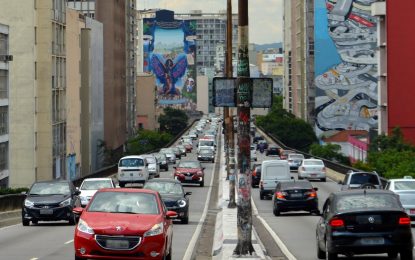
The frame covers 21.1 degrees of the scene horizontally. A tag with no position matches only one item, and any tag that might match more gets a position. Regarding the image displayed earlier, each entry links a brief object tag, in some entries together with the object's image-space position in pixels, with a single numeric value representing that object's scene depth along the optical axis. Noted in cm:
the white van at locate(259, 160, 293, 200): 5534
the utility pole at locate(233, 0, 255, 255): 2144
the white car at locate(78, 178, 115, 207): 4388
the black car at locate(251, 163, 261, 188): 6869
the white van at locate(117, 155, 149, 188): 6850
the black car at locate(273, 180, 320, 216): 4206
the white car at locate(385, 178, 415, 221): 3462
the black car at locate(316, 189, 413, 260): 2062
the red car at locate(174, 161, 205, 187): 7131
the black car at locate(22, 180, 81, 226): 3497
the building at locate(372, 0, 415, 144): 10681
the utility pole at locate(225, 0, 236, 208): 4672
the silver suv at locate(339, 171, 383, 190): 4662
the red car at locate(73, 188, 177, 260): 1880
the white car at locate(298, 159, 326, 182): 7662
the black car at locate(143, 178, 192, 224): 3706
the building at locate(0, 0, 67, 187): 9469
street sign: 2148
